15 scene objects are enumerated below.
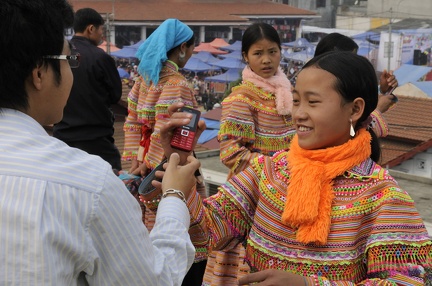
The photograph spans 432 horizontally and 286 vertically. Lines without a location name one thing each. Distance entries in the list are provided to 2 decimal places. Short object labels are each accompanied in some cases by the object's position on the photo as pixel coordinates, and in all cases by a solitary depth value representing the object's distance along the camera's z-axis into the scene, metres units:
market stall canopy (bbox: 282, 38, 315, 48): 42.75
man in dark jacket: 5.15
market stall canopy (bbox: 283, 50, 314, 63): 38.53
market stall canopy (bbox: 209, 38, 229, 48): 43.88
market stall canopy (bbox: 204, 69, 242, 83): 34.62
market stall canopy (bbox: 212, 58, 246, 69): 35.56
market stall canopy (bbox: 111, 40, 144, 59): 37.40
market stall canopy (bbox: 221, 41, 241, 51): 41.70
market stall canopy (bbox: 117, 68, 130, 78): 32.06
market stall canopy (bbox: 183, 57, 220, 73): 36.66
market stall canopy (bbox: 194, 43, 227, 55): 41.72
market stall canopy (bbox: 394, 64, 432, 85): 33.56
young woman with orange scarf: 2.12
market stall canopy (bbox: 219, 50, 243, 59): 37.84
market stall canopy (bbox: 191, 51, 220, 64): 38.22
